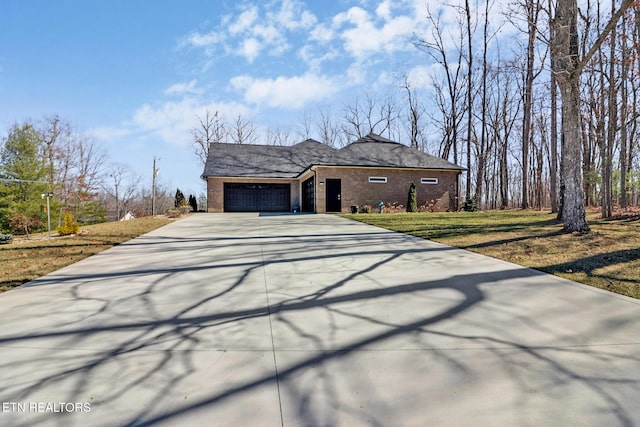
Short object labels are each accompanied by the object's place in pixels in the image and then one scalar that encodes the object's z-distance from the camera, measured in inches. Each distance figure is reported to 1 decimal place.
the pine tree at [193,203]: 1004.1
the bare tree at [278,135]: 1571.1
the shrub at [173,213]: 702.5
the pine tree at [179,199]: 927.8
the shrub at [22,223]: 802.2
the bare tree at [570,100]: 286.2
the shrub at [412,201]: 727.1
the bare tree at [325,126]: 1476.4
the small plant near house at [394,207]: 724.0
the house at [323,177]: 726.5
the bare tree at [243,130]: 1459.2
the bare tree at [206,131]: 1406.3
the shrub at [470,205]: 761.4
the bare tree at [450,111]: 1035.3
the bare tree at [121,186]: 1549.0
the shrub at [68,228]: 418.0
